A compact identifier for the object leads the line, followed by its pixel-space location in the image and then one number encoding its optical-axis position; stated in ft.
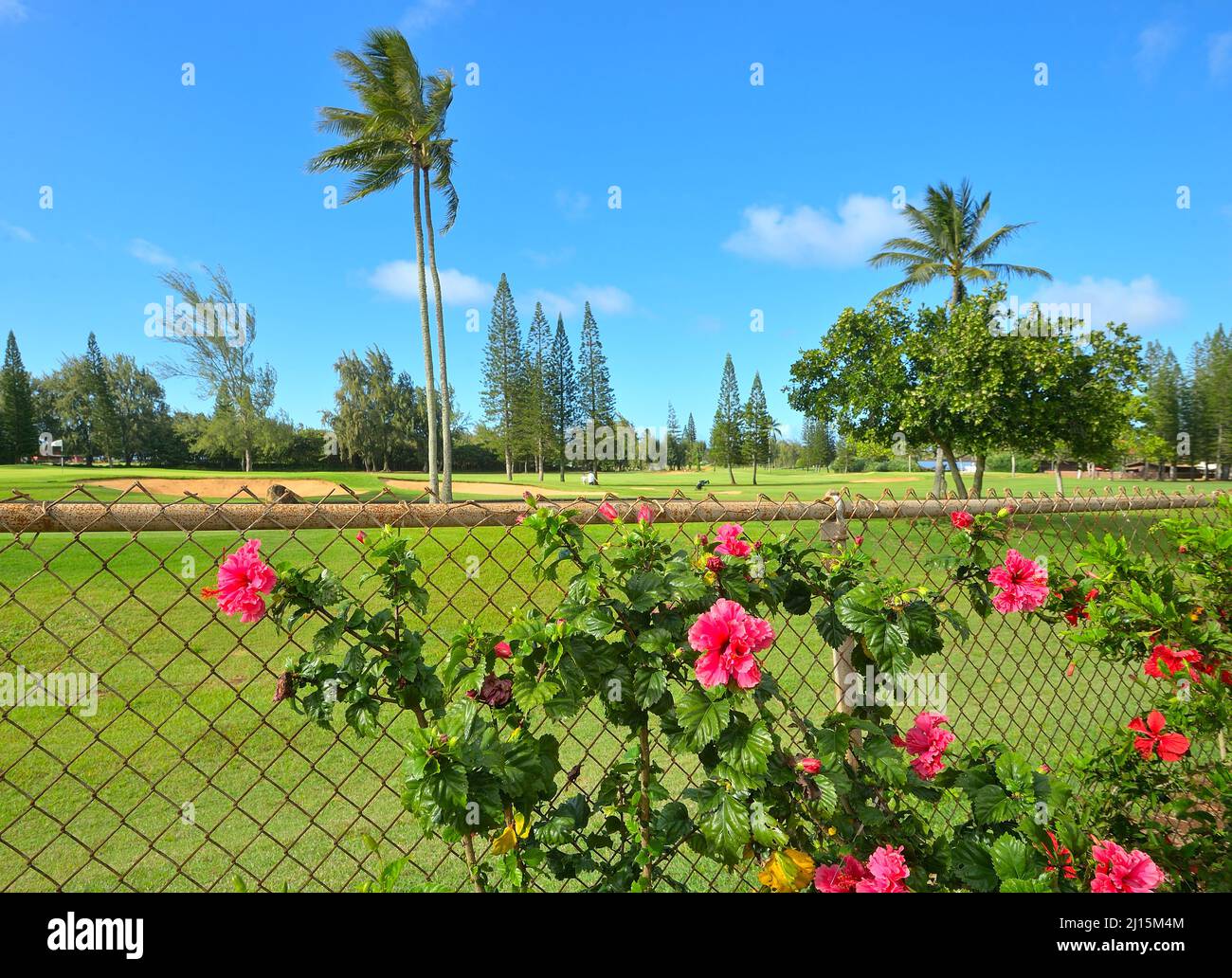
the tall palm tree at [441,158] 52.26
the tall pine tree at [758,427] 171.12
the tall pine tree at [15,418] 127.03
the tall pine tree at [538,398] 121.70
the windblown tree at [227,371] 85.15
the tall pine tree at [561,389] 129.49
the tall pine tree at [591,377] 139.64
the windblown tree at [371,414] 143.23
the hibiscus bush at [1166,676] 5.47
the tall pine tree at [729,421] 167.12
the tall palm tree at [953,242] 63.67
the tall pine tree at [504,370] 117.60
